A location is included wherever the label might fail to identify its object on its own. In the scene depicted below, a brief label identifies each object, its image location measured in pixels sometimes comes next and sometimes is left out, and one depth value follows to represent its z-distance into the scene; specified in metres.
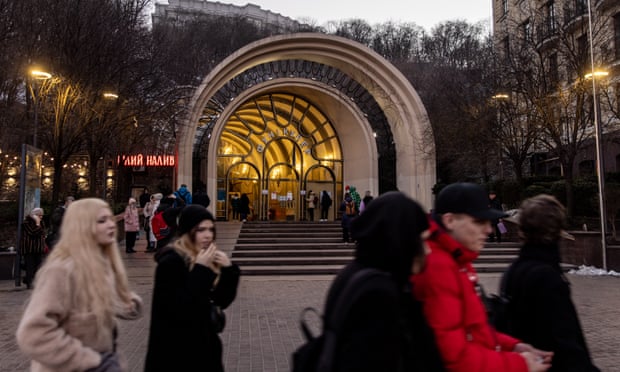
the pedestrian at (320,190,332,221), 26.98
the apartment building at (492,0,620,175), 17.97
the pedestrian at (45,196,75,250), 11.14
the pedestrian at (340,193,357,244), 17.58
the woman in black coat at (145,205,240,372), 2.90
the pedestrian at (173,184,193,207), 14.64
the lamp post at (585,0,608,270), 13.85
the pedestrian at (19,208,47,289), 11.33
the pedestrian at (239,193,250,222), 25.74
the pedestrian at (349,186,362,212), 21.32
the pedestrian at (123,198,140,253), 15.66
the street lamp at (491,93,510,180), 19.89
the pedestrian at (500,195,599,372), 2.42
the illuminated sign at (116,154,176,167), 37.37
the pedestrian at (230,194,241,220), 26.67
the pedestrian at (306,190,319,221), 27.77
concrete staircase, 14.12
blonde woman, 2.32
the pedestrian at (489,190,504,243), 16.71
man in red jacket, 1.89
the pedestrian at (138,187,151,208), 19.39
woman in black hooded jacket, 1.63
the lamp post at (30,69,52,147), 13.58
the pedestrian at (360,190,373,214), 15.98
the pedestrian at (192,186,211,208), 13.34
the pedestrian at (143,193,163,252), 16.41
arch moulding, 25.22
